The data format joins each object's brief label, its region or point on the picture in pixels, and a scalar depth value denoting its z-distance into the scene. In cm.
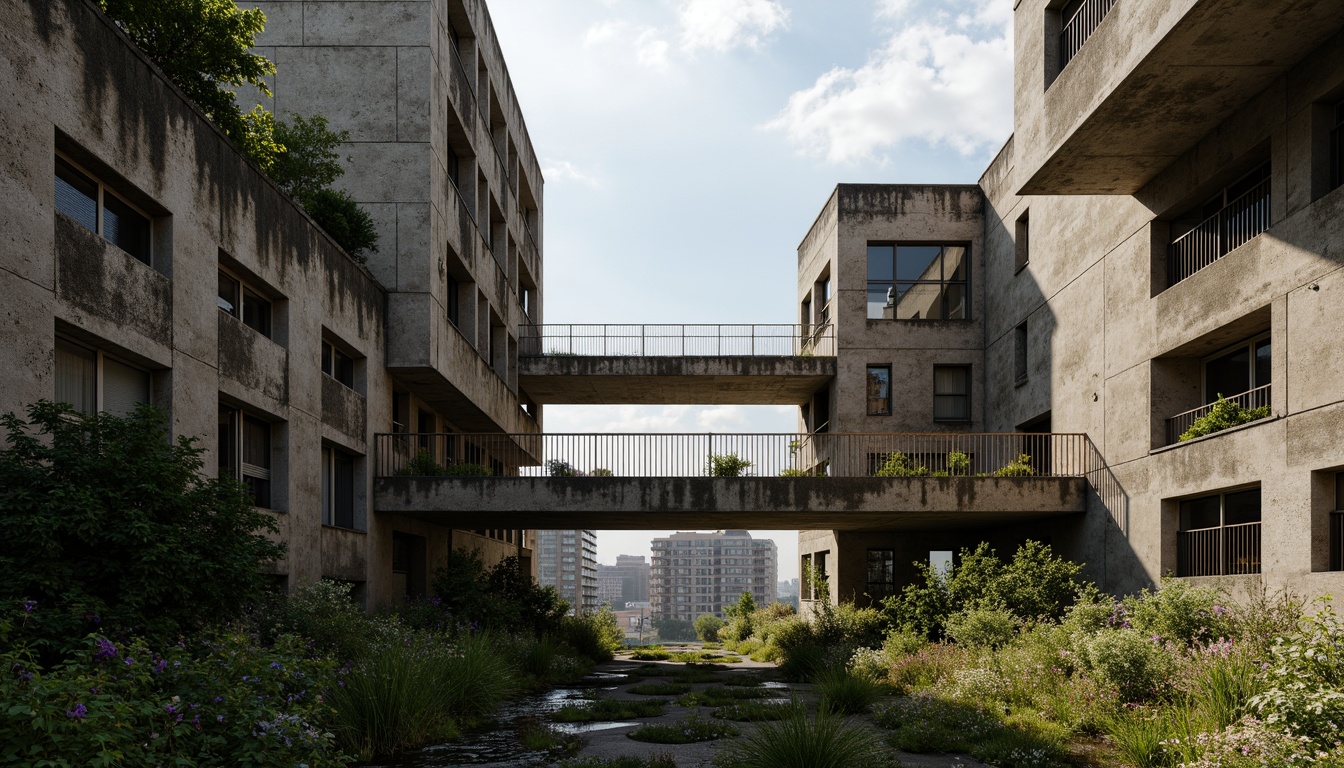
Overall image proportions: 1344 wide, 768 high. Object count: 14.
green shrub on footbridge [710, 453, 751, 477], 2538
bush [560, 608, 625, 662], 2786
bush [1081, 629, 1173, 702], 1341
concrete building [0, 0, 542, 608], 1124
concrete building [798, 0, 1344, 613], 1466
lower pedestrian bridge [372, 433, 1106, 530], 2258
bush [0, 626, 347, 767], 578
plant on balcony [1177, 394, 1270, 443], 1711
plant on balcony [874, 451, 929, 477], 2397
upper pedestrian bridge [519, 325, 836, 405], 3253
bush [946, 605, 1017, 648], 1947
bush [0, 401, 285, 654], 931
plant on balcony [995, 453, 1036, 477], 2369
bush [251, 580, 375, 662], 1491
